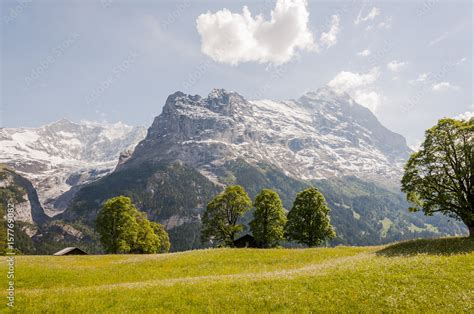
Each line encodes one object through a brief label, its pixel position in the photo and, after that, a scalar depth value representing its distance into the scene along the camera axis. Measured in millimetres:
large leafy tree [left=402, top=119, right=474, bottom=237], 37969
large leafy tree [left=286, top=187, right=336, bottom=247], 75062
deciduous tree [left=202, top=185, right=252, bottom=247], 75356
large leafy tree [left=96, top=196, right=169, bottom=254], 76688
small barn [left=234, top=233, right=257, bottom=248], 85581
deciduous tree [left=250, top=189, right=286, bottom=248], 75312
